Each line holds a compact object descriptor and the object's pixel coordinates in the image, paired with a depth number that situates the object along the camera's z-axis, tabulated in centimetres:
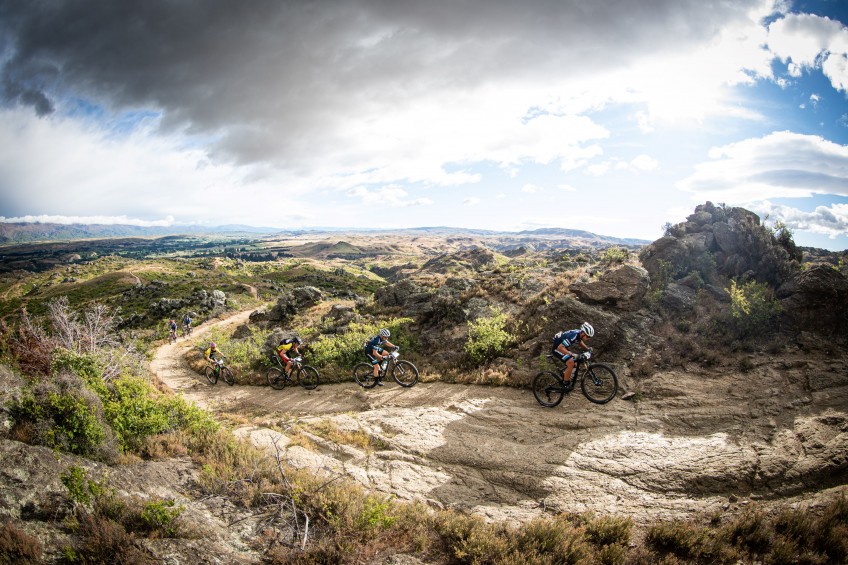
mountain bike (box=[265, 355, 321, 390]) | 1747
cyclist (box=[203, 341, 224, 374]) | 2061
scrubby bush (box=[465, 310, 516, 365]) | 1641
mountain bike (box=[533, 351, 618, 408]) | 1220
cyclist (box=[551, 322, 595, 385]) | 1212
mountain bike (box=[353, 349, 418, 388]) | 1600
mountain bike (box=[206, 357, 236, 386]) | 2041
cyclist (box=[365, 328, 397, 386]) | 1588
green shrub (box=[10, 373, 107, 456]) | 716
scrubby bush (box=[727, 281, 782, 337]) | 1364
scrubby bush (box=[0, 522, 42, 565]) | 451
